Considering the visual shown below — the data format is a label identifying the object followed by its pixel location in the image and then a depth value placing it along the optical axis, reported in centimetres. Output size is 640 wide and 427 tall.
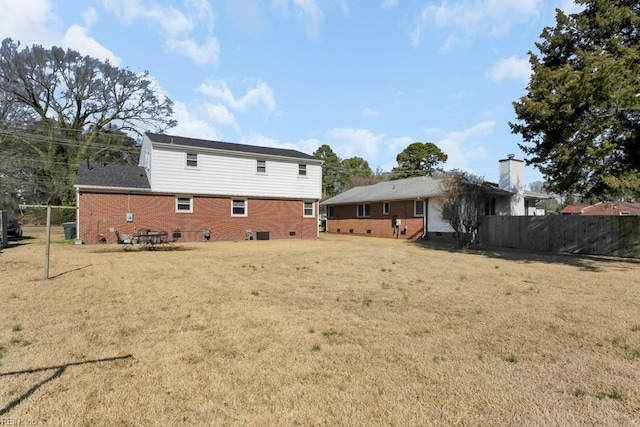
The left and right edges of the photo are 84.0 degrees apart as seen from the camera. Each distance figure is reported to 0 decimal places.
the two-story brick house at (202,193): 1859
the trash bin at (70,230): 1958
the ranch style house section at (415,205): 2208
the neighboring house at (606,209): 5200
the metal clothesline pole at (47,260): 815
